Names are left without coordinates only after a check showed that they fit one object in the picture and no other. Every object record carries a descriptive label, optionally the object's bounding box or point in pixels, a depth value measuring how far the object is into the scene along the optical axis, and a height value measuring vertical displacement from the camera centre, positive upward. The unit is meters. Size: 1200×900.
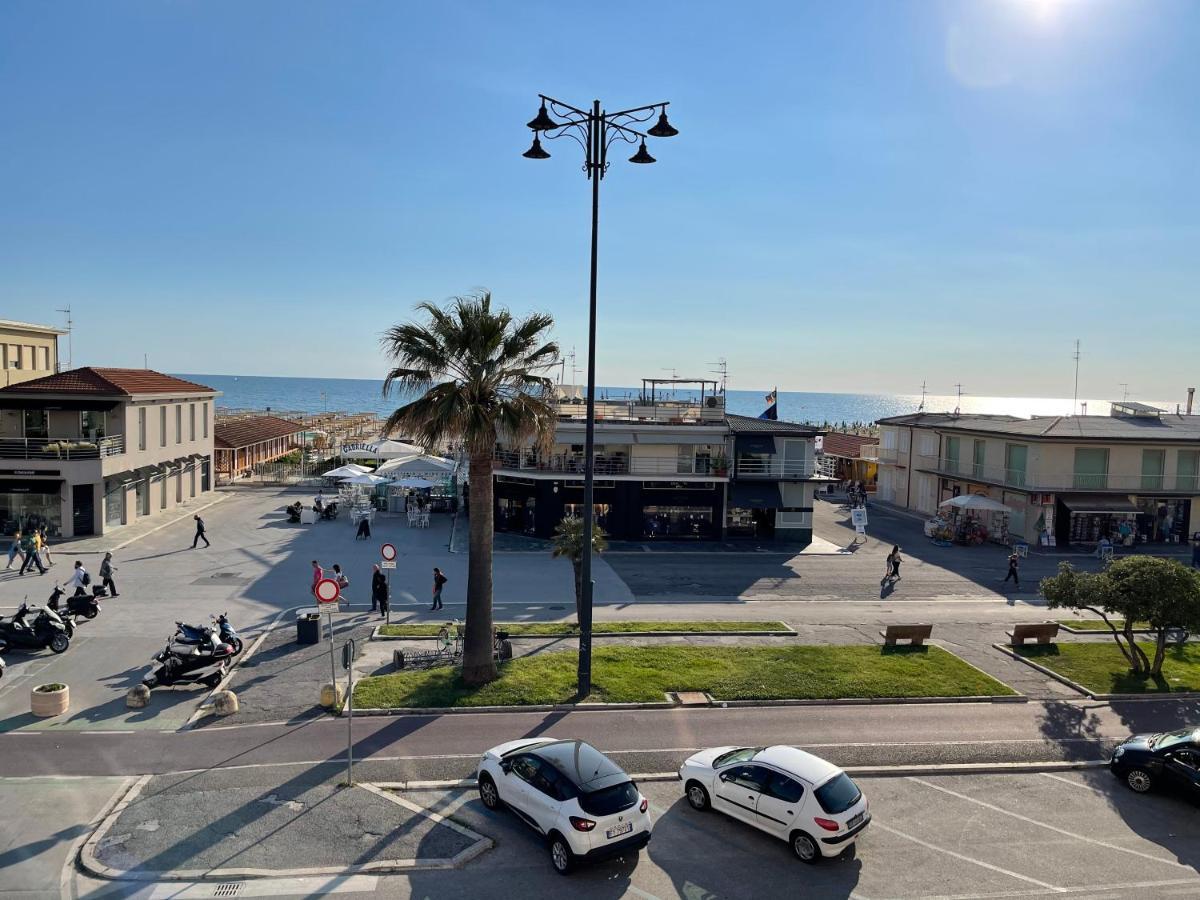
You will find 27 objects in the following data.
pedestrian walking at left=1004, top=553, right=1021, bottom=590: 32.50 -5.89
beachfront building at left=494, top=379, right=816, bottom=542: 39.56 -3.45
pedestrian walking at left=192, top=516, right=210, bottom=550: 34.84 -5.76
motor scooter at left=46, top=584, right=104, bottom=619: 23.17 -5.91
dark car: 14.62 -6.03
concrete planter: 16.81 -6.19
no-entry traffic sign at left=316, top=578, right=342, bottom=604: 15.05 -3.48
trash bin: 22.23 -6.13
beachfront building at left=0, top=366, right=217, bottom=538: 35.31 -2.71
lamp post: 17.34 +5.28
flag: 47.60 +0.01
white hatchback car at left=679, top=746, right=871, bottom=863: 12.12 -5.79
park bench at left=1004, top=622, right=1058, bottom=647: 23.83 -6.06
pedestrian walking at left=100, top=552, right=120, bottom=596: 26.31 -5.81
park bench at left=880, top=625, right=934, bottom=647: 23.36 -6.08
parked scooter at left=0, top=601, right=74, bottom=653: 20.58 -5.94
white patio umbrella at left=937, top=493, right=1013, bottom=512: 41.84 -4.48
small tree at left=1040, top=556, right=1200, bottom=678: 19.70 -4.24
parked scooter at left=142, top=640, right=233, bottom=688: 18.52 -6.05
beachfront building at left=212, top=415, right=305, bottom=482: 57.09 -3.59
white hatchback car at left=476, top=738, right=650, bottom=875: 11.57 -5.63
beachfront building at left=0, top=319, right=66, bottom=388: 42.75 +1.85
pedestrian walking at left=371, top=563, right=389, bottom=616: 25.12 -5.67
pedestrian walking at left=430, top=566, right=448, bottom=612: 26.36 -5.76
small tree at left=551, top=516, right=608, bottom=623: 23.84 -3.96
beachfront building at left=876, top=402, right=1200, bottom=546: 42.28 -3.22
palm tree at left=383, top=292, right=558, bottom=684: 18.05 +0.08
